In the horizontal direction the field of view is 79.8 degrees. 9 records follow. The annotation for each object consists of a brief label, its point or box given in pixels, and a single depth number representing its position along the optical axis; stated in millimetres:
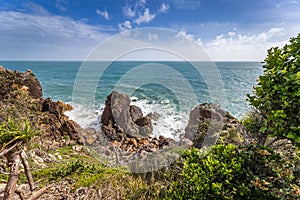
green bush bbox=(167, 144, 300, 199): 1773
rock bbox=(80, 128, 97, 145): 12205
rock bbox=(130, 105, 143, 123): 15673
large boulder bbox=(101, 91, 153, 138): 13859
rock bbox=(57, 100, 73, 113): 18194
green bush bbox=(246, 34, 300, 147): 1705
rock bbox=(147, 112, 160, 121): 18227
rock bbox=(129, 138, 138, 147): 12230
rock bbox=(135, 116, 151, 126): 15097
